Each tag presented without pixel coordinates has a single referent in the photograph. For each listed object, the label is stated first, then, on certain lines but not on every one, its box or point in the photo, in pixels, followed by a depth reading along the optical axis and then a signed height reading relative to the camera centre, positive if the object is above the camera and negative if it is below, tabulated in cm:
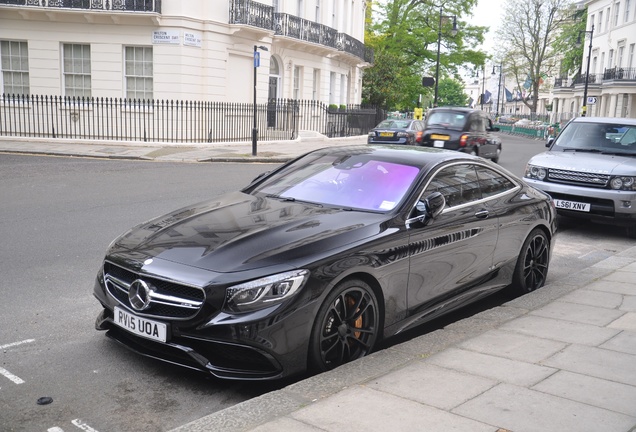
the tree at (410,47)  5081 +533
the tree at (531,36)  7206 +918
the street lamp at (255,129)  2098 -66
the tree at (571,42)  7350 +863
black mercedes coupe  390 -101
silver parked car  937 -78
